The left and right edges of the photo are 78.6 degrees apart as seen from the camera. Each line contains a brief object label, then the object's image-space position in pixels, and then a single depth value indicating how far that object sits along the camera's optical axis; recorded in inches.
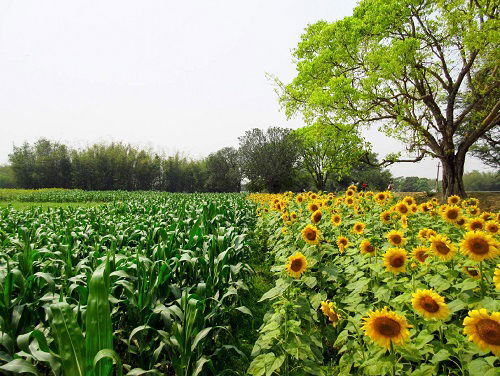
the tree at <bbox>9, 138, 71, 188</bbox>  1924.2
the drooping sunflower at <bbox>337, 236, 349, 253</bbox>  142.9
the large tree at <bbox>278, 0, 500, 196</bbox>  537.6
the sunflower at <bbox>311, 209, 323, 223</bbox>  154.0
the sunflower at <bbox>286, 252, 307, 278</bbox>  100.8
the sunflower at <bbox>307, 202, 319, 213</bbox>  193.9
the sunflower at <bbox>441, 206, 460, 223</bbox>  133.8
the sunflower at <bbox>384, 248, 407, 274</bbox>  91.7
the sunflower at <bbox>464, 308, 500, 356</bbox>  52.3
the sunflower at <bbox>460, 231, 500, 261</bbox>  78.2
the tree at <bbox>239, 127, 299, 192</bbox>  1824.7
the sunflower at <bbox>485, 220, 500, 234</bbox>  117.0
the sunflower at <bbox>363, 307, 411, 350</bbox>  60.7
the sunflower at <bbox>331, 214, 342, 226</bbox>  167.6
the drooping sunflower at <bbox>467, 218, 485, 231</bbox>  115.9
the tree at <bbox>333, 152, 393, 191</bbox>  2349.9
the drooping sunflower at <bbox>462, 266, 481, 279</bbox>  85.4
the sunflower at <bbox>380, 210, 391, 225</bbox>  152.2
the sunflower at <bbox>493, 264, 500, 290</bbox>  64.8
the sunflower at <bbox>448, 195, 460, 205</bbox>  192.9
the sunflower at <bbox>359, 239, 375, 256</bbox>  115.3
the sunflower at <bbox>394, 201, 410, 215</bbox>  157.6
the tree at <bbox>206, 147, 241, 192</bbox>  2092.8
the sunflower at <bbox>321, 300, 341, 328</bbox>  85.4
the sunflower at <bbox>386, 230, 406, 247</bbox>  115.3
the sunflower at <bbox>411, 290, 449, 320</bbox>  66.7
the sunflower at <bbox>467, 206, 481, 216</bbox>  177.9
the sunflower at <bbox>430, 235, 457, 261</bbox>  90.6
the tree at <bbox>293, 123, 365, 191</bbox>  620.4
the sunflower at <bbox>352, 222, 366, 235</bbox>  149.4
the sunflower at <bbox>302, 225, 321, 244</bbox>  119.3
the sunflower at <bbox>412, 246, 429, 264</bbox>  98.7
